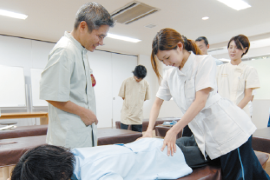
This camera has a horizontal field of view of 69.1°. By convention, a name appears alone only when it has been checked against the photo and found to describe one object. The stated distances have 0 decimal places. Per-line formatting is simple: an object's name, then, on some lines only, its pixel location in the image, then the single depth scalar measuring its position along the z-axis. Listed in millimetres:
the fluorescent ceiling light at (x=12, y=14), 3546
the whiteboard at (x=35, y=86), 4883
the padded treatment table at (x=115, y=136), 2069
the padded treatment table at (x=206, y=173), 1120
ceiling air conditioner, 3385
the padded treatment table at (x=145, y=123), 3486
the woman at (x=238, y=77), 1885
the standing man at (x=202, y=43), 2224
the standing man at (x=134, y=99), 3146
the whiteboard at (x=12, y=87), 4473
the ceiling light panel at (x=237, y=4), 3285
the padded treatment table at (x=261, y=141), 1748
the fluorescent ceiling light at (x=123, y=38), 4945
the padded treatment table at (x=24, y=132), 2425
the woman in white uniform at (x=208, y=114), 1116
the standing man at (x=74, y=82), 1040
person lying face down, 736
